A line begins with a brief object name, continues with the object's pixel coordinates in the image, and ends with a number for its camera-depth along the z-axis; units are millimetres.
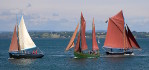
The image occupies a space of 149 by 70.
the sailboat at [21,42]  101188
